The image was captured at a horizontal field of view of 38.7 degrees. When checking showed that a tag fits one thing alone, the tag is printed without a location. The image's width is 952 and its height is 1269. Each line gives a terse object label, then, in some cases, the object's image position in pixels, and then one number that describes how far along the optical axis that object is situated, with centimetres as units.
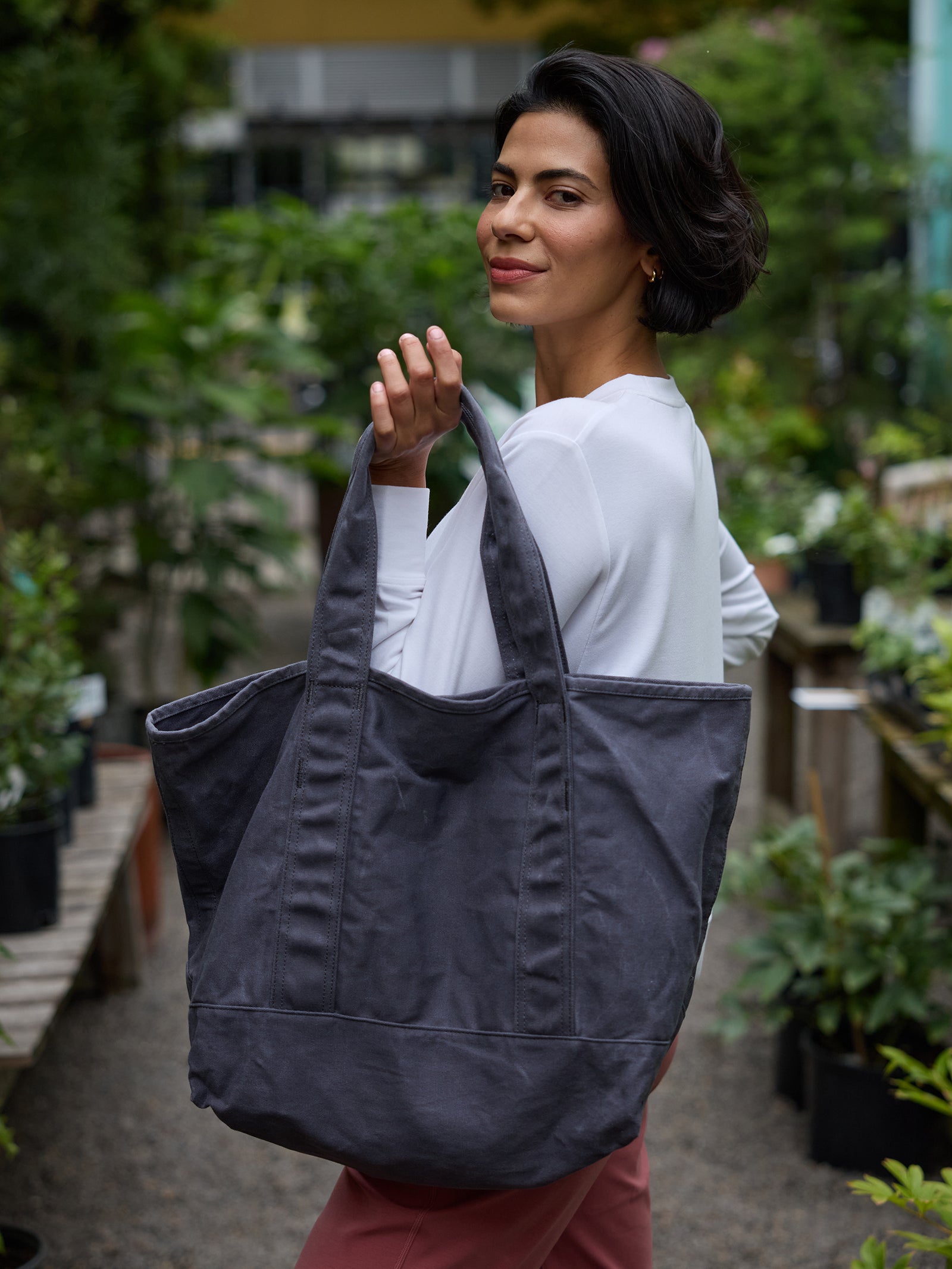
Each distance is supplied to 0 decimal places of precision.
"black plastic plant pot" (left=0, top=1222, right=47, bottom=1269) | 184
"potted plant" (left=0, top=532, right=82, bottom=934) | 239
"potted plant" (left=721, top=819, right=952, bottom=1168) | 248
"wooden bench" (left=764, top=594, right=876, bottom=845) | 393
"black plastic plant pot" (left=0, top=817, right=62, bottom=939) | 238
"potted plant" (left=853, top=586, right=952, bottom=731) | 306
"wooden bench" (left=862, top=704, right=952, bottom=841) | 258
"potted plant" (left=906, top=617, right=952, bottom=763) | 223
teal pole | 718
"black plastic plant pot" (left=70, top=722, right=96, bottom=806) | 301
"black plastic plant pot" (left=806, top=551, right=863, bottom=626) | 390
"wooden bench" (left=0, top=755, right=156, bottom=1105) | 204
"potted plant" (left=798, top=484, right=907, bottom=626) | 368
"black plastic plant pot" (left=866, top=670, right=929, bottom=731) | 301
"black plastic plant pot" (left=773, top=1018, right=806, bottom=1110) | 281
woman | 107
